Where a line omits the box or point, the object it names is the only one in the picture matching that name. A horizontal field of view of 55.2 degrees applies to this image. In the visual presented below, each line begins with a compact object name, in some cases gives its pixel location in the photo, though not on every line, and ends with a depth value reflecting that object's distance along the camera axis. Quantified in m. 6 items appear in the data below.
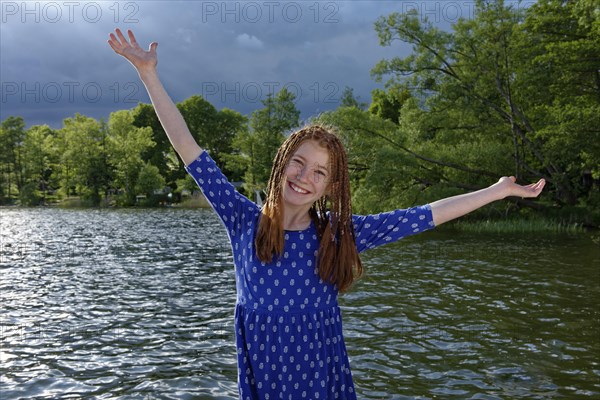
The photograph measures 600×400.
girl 2.24
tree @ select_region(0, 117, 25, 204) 68.94
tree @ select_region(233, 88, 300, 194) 58.88
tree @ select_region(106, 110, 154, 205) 62.81
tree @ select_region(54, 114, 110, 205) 64.06
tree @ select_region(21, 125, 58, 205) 68.19
